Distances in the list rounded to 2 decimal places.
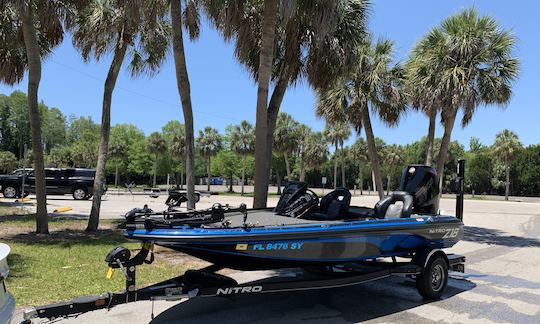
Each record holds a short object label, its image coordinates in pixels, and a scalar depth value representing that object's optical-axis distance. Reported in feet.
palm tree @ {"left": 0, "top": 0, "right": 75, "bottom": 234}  37.29
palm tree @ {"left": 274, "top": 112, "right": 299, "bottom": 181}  181.68
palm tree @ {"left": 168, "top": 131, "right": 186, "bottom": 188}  199.21
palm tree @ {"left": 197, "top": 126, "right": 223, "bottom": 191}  201.87
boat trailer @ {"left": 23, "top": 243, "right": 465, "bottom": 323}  15.11
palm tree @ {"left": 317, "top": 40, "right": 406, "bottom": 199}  51.26
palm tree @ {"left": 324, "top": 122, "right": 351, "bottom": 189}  175.52
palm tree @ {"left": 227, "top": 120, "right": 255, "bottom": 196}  190.29
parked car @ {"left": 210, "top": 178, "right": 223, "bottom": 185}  366.84
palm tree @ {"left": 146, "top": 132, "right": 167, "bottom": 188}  201.16
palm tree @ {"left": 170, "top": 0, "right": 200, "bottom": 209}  33.83
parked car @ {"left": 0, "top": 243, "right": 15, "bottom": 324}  11.46
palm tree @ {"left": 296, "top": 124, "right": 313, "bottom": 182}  187.11
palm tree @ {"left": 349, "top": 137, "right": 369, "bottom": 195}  233.55
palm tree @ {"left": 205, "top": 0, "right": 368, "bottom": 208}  32.14
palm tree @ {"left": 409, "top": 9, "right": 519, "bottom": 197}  46.85
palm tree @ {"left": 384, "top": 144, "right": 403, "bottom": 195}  249.96
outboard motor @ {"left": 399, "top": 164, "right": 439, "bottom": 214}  26.68
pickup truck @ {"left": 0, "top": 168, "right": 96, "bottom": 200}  95.71
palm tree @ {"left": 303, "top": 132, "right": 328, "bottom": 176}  201.26
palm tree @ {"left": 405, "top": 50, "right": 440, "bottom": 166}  49.06
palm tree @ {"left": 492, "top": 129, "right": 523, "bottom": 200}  191.85
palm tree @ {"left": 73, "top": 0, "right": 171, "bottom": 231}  42.19
